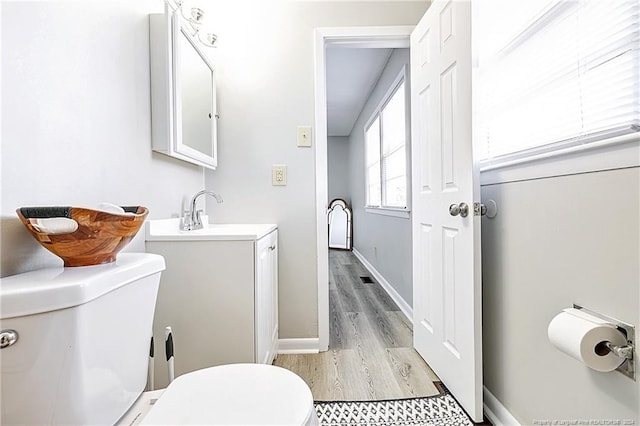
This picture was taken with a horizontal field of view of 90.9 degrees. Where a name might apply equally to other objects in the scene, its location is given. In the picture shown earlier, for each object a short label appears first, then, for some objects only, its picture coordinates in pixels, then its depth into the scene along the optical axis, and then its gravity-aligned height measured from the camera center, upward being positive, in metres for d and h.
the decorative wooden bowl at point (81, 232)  0.66 -0.05
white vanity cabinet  1.28 -0.37
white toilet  0.52 -0.29
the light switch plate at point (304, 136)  1.91 +0.43
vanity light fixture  1.41 +0.92
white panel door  1.24 +0.00
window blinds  0.77 +0.39
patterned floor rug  1.28 -0.88
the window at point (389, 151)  2.96 +0.63
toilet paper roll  0.76 -0.34
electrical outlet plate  1.92 +0.20
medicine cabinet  1.32 +0.55
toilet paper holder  0.74 -0.35
